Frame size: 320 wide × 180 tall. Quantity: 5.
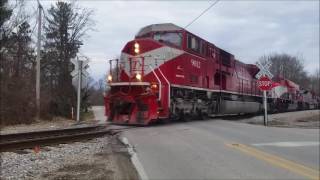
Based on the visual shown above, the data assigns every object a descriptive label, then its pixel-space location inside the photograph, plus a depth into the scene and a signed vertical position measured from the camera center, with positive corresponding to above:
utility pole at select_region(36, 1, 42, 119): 15.63 +1.79
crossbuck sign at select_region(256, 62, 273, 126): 13.40 +1.15
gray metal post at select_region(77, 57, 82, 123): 13.24 +1.25
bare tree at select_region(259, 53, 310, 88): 50.39 +6.31
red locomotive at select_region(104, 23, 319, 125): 10.63 +0.94
